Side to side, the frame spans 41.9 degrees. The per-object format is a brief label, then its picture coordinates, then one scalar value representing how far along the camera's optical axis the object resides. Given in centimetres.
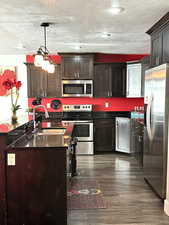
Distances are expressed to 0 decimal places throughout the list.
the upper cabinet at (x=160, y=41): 304
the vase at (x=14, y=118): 310
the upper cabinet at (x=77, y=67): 568
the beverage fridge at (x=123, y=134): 541
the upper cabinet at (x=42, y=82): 576
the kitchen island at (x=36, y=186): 229
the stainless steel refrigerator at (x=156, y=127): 285
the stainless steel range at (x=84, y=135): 557
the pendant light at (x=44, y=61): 315
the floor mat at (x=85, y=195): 304
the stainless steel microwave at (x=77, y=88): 567
